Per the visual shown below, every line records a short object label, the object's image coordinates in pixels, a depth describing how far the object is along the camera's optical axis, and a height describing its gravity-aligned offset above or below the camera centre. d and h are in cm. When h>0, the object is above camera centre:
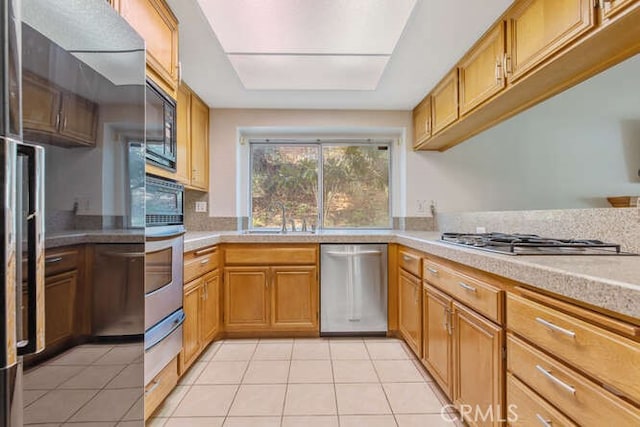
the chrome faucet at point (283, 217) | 323 -2
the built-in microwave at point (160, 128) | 149 +44
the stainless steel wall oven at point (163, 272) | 145 -28
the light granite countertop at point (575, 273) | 72 -17
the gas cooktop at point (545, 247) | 125 -13
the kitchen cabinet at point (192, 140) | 257 +66
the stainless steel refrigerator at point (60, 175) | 60 +10
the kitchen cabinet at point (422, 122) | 282 +85
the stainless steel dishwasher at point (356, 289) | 270 -62
